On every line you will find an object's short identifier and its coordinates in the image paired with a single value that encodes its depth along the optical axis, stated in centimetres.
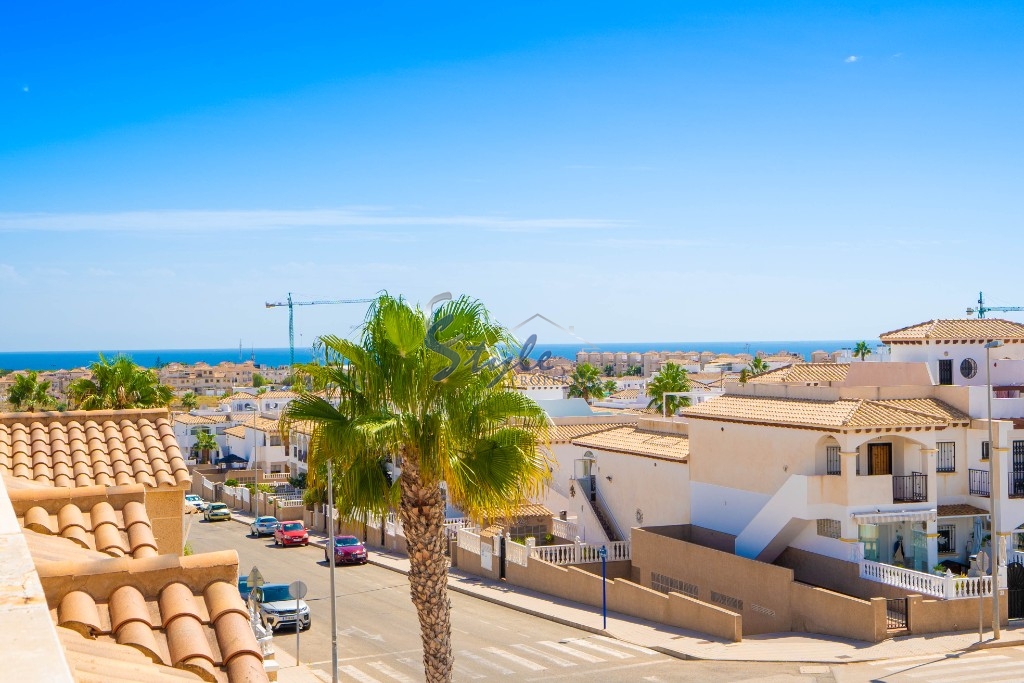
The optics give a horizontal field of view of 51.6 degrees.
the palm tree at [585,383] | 9200
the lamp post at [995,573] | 2853
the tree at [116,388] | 4291
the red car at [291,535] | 5362
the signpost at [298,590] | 2766
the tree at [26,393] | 5547
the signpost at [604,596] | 3156
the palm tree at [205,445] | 9238
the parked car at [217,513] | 6650
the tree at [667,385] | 7400
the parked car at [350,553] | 4738
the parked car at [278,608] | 3422
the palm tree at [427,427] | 1460
